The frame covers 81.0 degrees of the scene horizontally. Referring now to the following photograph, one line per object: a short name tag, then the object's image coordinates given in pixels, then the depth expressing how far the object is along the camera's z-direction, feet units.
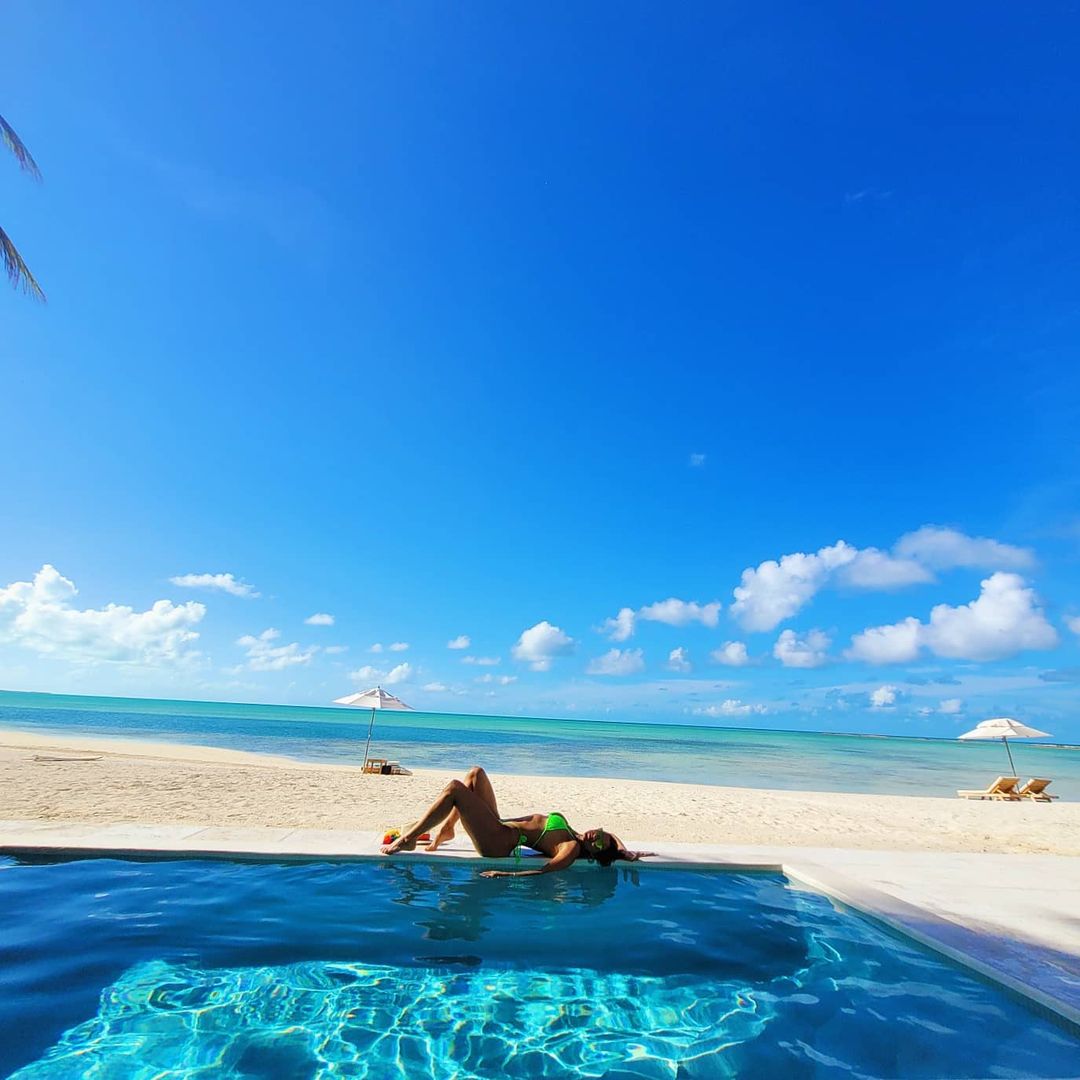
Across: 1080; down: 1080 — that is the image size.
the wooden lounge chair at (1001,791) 66.13
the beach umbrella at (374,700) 57.72
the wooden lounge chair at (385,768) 62.95
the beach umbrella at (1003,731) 68.95
